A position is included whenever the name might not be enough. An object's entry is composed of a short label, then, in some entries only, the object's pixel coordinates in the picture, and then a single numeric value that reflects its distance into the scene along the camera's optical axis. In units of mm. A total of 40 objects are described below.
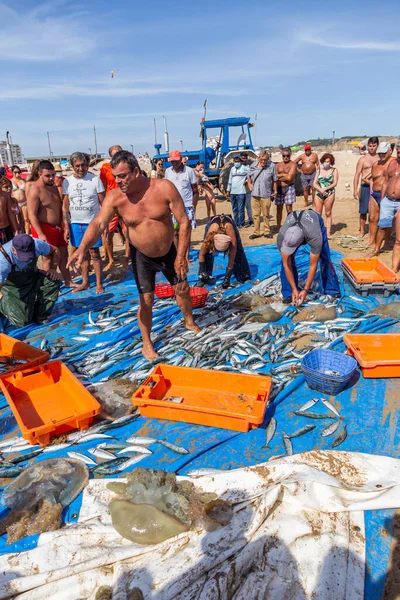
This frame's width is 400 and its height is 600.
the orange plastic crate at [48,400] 3992
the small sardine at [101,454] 3742
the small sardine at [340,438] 3756
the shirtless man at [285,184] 11652
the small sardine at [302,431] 3883
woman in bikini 11180
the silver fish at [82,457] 3684
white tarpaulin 2510
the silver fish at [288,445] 3659
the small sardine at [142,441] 3908
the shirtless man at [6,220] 7520
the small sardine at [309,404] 4227
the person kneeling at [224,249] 7371
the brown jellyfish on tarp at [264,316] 6293
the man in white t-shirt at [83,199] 7645
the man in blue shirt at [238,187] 12273
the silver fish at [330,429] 3887
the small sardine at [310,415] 4105
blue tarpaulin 2900
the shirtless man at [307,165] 14867
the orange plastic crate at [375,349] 4602
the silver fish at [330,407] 4151
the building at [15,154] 46500
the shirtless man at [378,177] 9345
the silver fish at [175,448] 3782
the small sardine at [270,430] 3850
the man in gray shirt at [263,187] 11297
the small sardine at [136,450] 3800
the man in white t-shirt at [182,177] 9531
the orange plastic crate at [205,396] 3996
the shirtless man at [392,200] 7922
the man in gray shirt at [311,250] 6324
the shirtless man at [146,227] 4855
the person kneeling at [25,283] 6094
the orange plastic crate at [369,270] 7137
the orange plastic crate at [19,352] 5231
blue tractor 19969
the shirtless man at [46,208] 7125
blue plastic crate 4277
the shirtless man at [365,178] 10344
